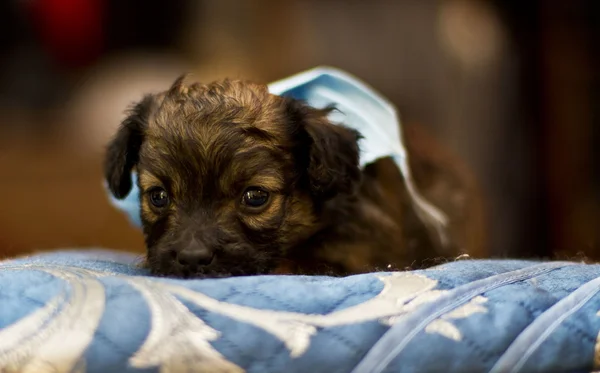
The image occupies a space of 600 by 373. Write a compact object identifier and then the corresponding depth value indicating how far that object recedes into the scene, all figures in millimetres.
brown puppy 576
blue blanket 482
